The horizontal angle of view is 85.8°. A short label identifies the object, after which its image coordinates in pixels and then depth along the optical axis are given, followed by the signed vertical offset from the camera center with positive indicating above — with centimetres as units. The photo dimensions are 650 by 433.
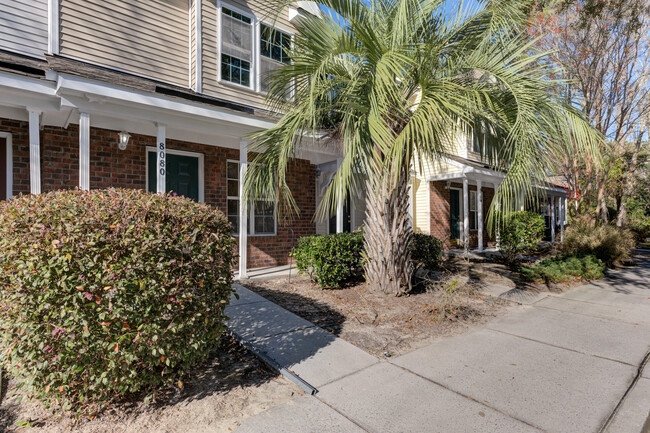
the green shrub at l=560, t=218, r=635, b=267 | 950 -78
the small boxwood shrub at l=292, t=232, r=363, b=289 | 595 -76
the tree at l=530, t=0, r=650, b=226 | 921 +438
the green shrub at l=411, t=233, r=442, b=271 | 734 -78
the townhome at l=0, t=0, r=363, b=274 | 523 +178
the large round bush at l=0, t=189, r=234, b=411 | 225 -53
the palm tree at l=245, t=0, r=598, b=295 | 444 +155
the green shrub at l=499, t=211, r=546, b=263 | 1031 -59
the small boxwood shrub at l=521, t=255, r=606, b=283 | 738 -121
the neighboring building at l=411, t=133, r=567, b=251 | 1223 +59
